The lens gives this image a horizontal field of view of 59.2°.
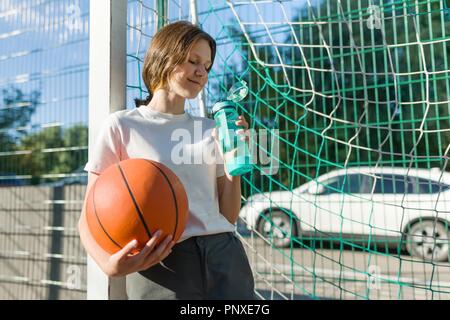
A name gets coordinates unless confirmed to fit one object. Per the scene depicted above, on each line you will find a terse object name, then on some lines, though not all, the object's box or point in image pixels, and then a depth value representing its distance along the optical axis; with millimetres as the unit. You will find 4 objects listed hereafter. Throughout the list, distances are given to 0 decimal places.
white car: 3762
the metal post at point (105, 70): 1480
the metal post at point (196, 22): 1999
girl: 1229
